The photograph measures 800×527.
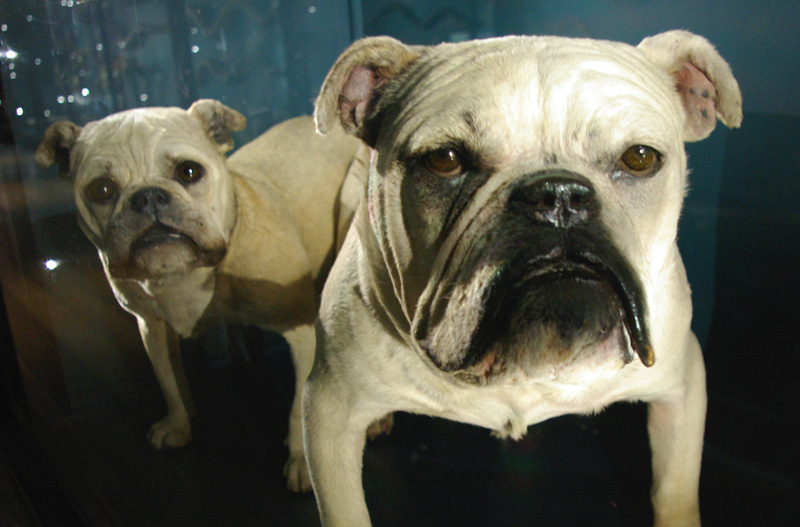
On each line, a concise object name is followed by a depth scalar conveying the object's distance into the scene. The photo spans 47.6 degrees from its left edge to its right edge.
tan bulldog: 0.65
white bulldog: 0.47
